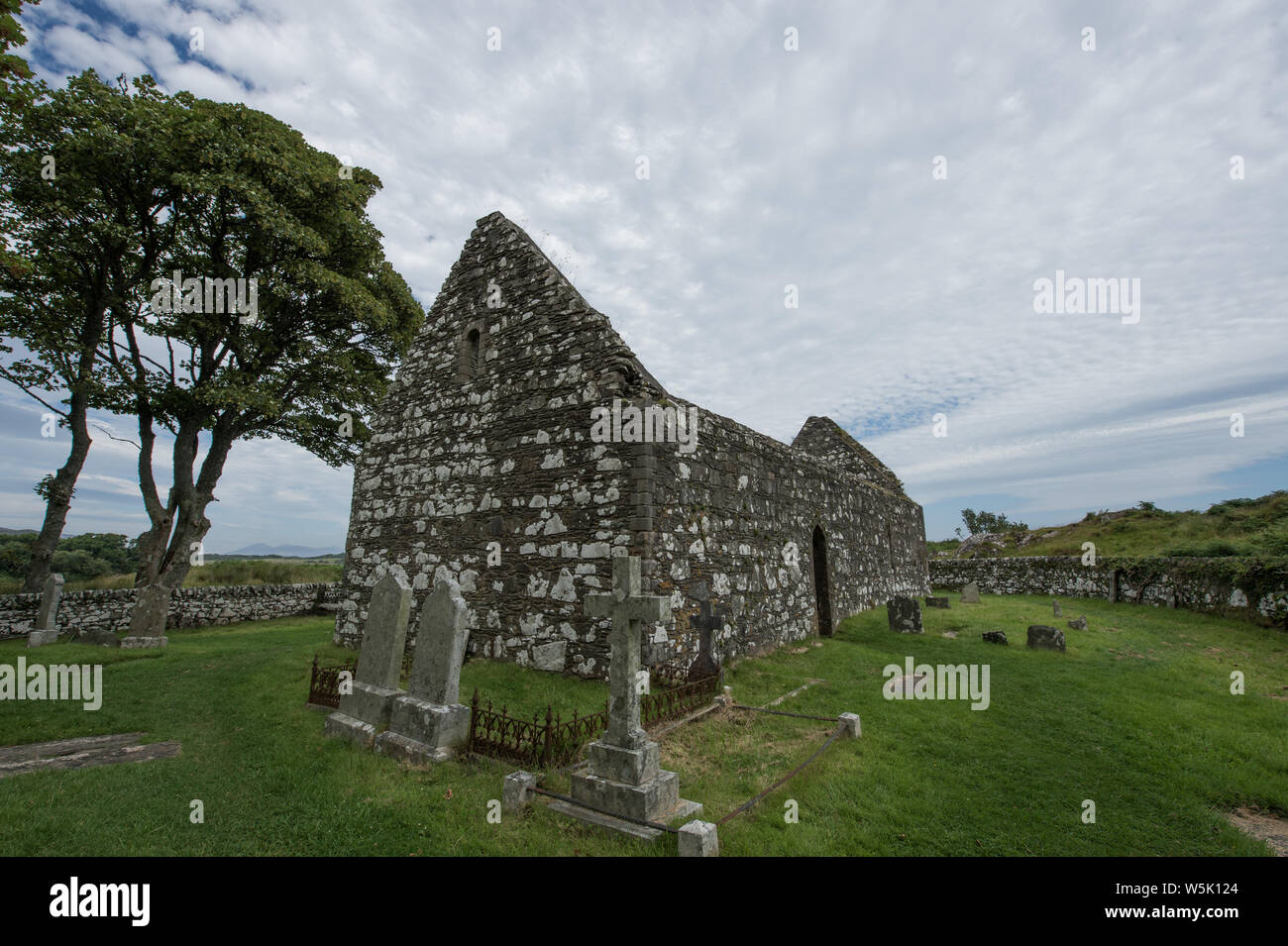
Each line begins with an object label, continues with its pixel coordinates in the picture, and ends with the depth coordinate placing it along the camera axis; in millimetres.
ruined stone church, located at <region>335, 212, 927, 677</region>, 8609
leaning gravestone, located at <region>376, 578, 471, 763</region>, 5867
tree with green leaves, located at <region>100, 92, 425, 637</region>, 15492
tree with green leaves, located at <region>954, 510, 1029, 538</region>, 56188
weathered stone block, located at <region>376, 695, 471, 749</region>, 5859
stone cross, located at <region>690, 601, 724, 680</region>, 8586
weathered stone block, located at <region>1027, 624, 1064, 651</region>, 11422
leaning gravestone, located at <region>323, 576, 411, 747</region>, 6582
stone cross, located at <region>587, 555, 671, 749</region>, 4836
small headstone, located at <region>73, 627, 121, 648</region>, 13703
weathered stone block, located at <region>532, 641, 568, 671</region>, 8523
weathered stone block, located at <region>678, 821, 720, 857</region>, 3732
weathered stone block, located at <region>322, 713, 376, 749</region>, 6348
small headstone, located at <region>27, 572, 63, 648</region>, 14057
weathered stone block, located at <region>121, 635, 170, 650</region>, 13742
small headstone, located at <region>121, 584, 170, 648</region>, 14359
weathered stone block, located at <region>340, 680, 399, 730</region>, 6578
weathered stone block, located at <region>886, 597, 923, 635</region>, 13898
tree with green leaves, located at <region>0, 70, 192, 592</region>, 13891
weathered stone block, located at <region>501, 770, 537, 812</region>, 4590
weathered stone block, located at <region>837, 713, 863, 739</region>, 6555
